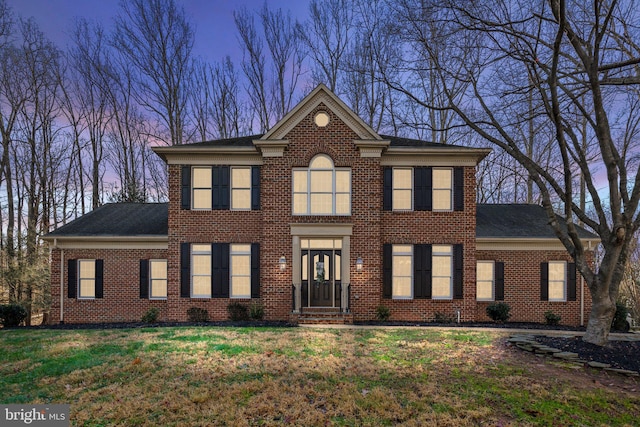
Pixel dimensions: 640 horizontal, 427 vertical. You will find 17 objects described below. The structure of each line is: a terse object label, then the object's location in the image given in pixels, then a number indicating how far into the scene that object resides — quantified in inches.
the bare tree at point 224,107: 964.6
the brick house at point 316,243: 494.0
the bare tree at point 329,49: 874.8
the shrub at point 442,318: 501.0
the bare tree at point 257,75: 938.7
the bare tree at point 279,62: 938.1
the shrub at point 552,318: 529.0
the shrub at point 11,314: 492.4
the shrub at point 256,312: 489.1
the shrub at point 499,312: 517.3
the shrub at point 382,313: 489.4
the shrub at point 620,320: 491.2
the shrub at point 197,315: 502.0
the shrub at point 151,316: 501.7
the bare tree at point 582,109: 323.9
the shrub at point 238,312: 497.7
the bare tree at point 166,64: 866.8
